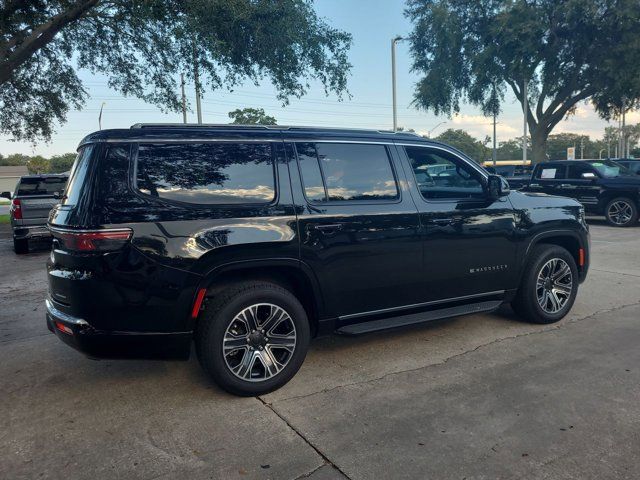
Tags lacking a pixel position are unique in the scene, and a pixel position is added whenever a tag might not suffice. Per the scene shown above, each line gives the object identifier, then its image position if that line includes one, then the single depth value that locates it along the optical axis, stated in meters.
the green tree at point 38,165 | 85.20
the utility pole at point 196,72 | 14.17
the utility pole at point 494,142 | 42.30
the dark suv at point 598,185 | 13.28
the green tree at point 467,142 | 89.72
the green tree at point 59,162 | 84.21
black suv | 3.32
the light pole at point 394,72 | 22.75
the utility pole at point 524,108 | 26.03
